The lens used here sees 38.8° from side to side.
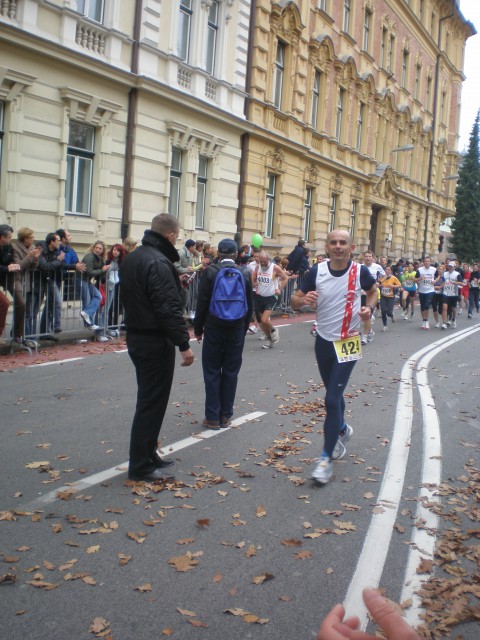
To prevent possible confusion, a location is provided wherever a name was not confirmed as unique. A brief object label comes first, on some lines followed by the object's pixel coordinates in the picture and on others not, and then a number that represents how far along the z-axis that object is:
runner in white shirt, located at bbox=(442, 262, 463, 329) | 20.19
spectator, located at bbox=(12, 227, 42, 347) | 11.06
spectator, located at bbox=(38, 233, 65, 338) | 11.81
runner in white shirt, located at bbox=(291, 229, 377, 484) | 5.64
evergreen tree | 63.69
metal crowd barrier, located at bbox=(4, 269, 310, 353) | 11.19
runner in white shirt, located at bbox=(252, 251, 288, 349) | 13.66
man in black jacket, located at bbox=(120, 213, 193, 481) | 5.21
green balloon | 19.23
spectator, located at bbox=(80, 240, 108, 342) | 12.92
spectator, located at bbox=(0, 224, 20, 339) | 10.54
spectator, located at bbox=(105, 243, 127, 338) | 13.46
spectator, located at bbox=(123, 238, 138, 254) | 14.14
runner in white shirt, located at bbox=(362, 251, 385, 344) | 15.41
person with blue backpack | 7.25
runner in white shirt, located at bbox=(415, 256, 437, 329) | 20.09
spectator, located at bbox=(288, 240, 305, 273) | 22.31
